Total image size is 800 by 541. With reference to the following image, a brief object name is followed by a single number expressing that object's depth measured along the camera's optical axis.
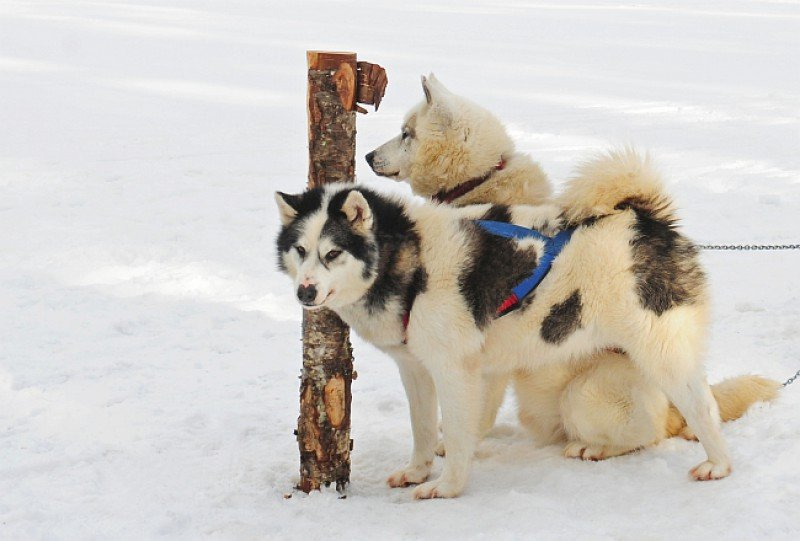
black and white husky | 8.34
